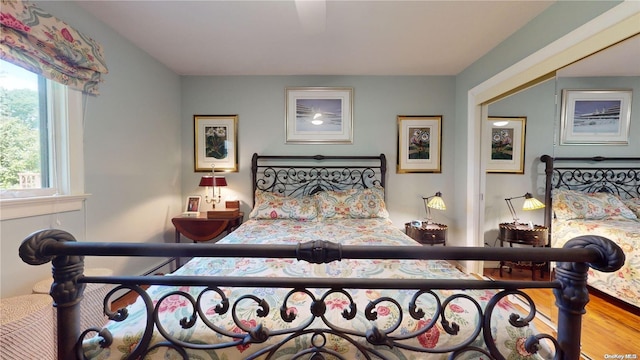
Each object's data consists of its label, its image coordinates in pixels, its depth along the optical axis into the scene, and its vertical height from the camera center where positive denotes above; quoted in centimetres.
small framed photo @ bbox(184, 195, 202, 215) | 306 -42
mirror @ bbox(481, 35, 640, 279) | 149 +48
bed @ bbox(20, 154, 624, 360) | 71 -51
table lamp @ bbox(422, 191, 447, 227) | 277 -34
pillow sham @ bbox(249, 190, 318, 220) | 264 -40
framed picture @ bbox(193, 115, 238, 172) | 316 +39
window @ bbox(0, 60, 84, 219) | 155 +20
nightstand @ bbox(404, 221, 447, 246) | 274 -70
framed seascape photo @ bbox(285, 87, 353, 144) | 313 +75
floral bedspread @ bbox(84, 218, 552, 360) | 80 -53
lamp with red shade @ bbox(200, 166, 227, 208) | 295 -14
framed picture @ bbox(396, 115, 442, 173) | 313 +41
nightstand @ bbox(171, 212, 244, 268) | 270 -62
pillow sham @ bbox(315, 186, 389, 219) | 267 -36
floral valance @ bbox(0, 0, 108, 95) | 140 +82
